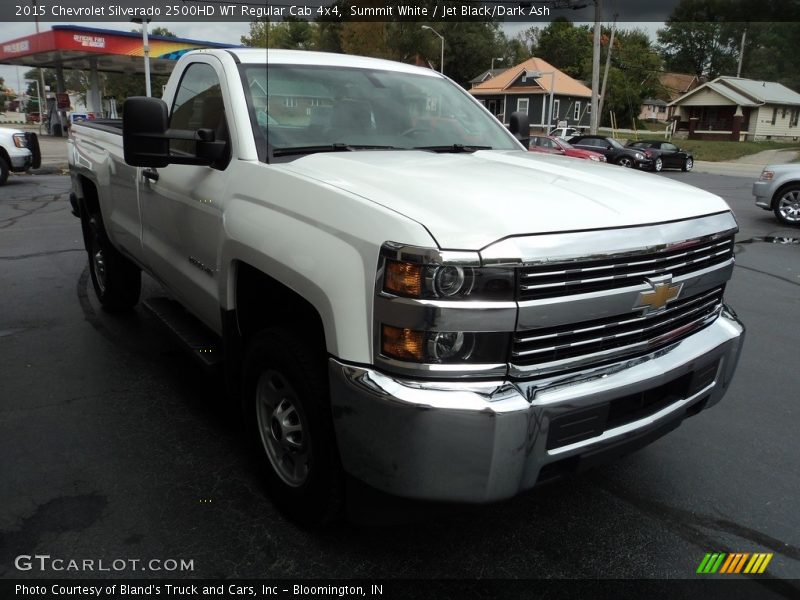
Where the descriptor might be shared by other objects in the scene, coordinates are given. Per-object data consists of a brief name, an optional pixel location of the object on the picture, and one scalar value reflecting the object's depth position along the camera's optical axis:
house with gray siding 54.44
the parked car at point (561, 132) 38.06
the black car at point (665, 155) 28.91
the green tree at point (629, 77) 65.12
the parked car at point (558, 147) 24.19
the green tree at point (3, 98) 94.75
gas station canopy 28.59
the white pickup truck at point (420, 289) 1.99
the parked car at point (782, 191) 11.73
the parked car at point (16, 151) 14.95
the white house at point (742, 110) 55.97
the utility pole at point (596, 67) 27.69
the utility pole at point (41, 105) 45.91
